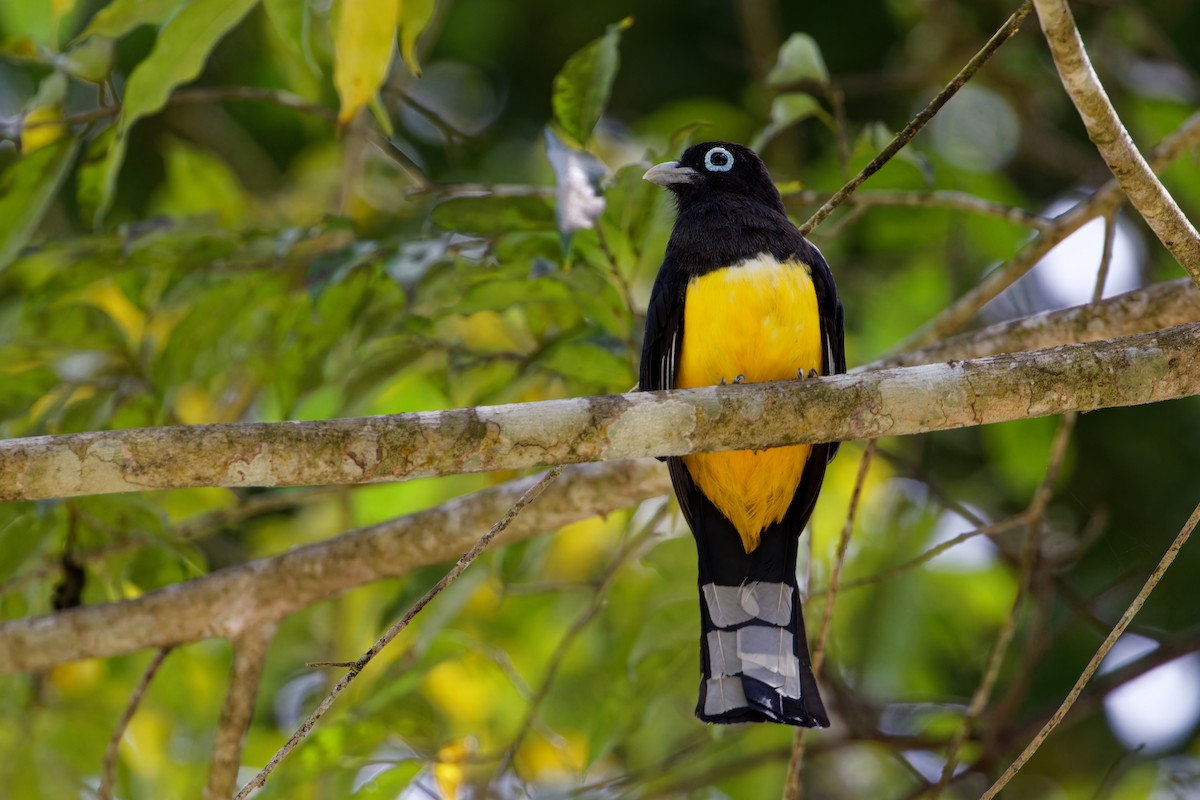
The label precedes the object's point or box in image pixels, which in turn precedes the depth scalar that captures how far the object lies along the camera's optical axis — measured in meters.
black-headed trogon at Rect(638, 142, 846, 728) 6.37
